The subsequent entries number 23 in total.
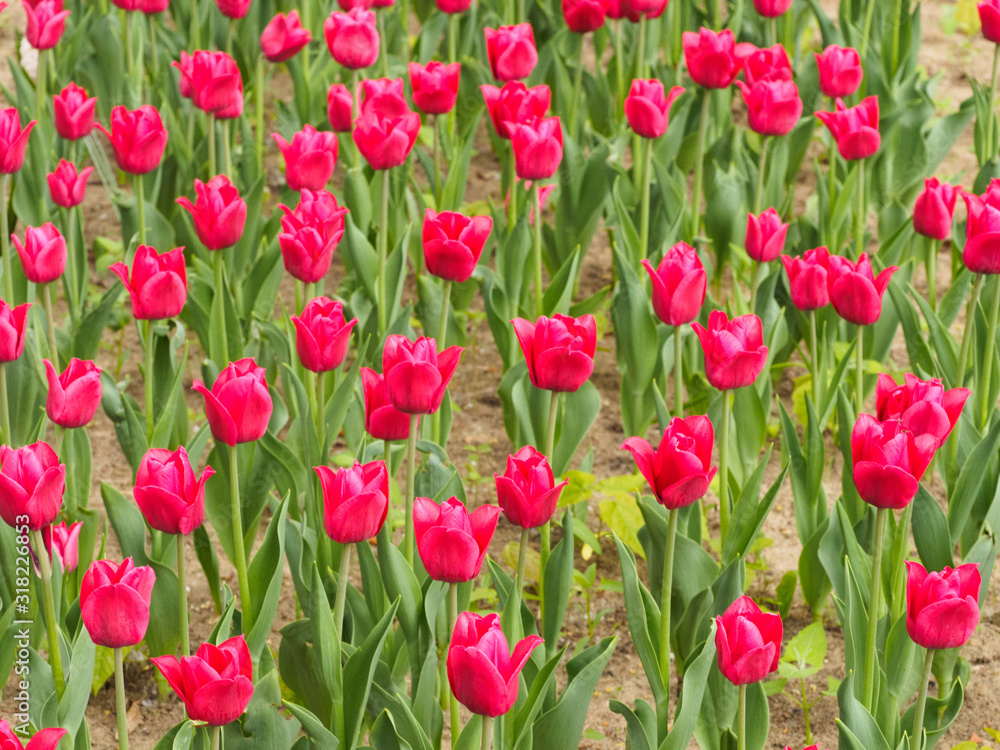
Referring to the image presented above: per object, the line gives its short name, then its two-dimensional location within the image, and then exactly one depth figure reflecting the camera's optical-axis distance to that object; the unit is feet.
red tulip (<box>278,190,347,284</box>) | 14.43
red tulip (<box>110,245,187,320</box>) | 13.74
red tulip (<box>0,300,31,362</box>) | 12.80
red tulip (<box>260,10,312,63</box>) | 20.49
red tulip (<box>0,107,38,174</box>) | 15.87
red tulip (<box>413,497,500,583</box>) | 9.68
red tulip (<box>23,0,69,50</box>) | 20.09
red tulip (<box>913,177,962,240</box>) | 16.69
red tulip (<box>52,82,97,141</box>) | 18.08
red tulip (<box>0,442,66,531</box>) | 10.14
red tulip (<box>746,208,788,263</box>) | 16.16
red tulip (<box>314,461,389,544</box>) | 10.16
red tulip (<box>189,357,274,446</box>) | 10.92
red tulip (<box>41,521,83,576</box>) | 11.50
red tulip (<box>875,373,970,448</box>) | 11.11
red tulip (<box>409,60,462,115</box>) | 18.69
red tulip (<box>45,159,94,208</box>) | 17.34
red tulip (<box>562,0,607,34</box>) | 21.98
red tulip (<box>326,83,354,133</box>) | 19.00
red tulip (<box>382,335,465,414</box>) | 10.91
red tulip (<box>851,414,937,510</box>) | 10.52
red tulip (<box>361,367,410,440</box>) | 11.62
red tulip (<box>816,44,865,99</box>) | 19.90
